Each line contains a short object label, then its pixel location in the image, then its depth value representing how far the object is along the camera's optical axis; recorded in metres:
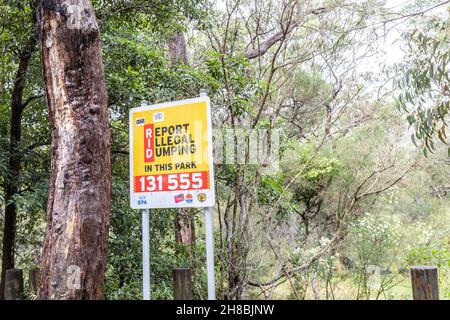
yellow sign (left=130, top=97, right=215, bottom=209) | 2.08
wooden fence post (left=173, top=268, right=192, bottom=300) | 1.81
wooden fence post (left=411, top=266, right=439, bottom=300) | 1.42
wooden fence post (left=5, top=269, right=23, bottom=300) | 2.18
